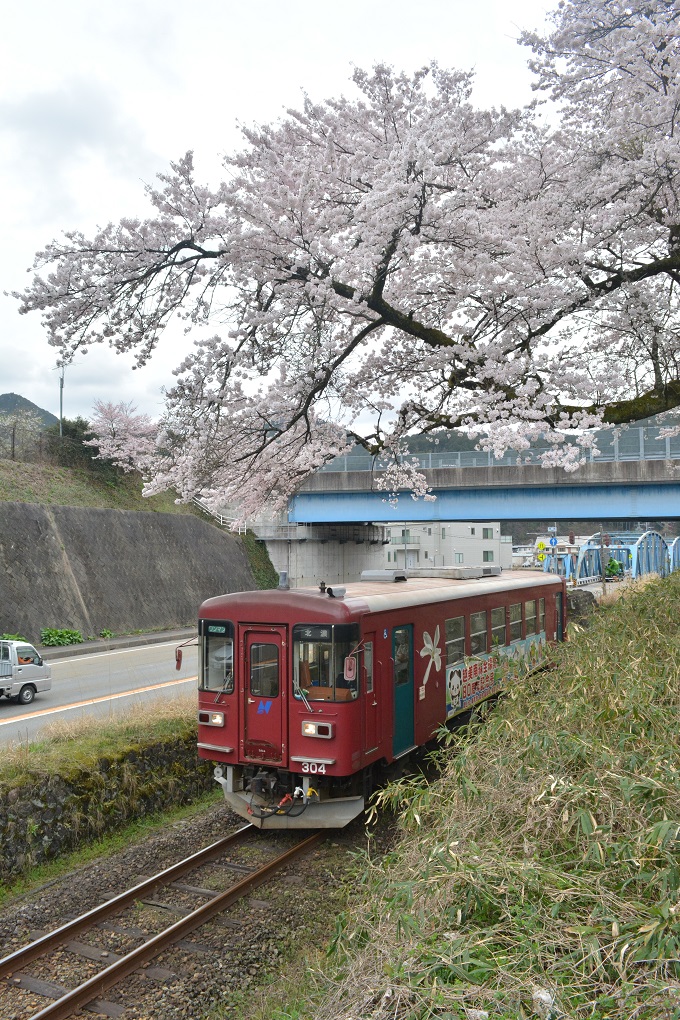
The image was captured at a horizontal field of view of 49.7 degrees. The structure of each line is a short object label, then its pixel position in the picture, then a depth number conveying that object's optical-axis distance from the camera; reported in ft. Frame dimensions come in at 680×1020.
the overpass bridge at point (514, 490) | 93.40
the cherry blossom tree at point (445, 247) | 29.07
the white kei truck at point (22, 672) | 52.65
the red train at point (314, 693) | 26.61
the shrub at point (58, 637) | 81.35
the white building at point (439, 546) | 181.16
